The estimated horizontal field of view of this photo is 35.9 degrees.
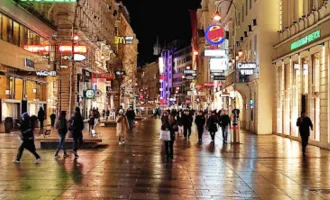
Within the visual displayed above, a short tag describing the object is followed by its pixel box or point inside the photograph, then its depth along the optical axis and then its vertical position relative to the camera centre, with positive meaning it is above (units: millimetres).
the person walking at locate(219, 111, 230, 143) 28750 -859
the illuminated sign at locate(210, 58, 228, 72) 54675 +4823
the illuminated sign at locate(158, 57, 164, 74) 187588 +16297
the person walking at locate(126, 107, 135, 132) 42406 -586
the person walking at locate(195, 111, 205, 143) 29812 -920
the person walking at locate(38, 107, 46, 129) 40656 -586
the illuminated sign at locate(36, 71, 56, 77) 38500 +2740
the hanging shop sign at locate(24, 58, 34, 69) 38550 +3578
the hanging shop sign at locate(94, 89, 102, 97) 37166 +1194
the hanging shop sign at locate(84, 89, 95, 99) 35812 +1071
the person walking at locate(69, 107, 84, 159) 19766 -623
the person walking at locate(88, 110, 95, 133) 34625 -879
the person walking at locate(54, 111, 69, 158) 19875 -697
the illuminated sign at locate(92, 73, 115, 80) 49866 +3263
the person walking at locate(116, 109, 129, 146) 26234 -885
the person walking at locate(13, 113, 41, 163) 17344 -919
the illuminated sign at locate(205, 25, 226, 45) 45219 +6649
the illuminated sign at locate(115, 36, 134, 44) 40744 +5671
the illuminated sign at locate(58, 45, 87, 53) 35444 +4258
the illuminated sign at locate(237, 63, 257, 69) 36562 +3137
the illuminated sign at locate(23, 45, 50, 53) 39881 +5049
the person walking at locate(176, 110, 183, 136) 37378 -1719
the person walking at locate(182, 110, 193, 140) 31703 -879
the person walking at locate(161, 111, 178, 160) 19312 -728
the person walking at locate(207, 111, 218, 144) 29203 -927
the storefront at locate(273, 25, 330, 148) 25047 +1517
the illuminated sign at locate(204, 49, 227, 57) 50406 +5548
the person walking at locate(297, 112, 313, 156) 21859 -834
